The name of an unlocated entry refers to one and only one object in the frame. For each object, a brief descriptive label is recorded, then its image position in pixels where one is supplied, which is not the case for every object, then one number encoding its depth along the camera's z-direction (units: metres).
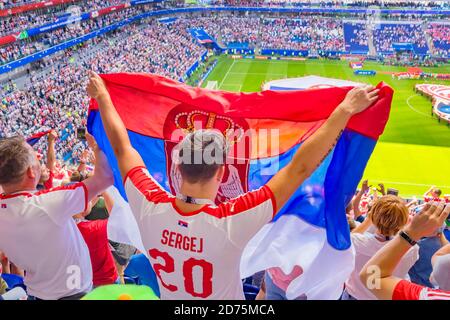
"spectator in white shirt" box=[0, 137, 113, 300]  3.09
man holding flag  2.45
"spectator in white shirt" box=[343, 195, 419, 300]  3.50
